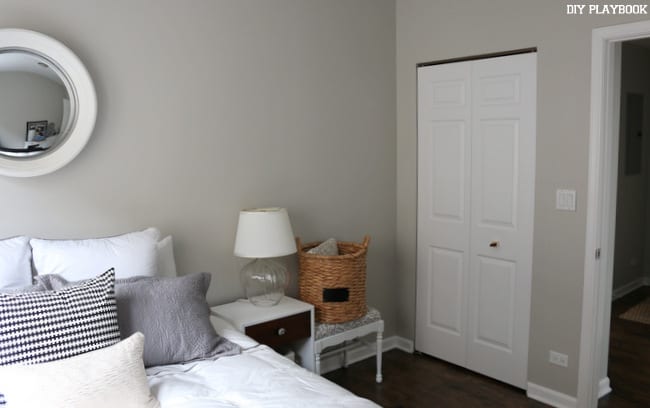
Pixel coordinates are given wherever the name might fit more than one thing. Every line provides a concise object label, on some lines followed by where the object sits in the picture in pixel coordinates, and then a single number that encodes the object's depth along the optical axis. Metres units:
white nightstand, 2.87
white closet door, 3.32
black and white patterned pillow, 1.81
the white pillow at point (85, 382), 1.69
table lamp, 2.97
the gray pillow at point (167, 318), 2.16
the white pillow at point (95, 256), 2.37
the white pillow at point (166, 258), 2.70
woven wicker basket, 3.21
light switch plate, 3.07
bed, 1.76
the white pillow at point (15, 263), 2.26
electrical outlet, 3.20
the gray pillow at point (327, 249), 3.33
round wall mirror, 2.40
